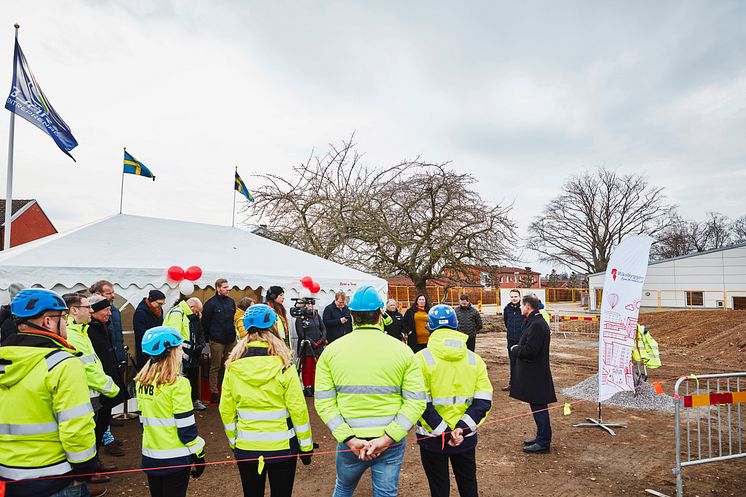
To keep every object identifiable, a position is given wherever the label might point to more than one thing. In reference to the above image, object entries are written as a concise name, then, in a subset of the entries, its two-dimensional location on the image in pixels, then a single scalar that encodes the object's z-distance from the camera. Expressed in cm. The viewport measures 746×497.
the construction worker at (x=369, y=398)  255
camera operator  760
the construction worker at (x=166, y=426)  285
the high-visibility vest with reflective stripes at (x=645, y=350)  813
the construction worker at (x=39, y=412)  225
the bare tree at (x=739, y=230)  4950
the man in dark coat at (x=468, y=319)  856
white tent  597
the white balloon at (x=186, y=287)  676
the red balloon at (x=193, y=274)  694
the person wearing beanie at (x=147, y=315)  597
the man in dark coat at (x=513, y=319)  798
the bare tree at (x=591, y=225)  3809
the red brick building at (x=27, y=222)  3080
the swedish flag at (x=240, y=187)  1072
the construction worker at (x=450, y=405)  310
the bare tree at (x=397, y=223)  1620
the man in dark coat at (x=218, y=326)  693
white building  2705
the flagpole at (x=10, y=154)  843
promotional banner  609
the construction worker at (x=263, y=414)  283
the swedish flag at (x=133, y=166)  855
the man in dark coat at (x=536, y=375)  511
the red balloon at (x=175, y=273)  679
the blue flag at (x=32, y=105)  859
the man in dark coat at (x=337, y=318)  809
